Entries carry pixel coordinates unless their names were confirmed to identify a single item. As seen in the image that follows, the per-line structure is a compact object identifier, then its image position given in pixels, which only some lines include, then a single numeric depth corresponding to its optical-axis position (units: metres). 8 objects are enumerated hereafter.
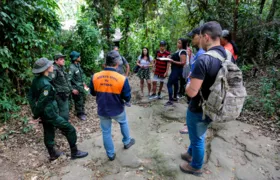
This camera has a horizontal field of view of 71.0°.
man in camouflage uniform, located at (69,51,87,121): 4.81
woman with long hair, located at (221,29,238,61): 3.54
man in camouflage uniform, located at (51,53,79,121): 4.09
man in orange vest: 3.02
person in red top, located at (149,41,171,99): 5.64
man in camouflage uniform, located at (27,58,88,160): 3.10
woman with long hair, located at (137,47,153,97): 6.06
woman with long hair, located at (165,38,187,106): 4.86
